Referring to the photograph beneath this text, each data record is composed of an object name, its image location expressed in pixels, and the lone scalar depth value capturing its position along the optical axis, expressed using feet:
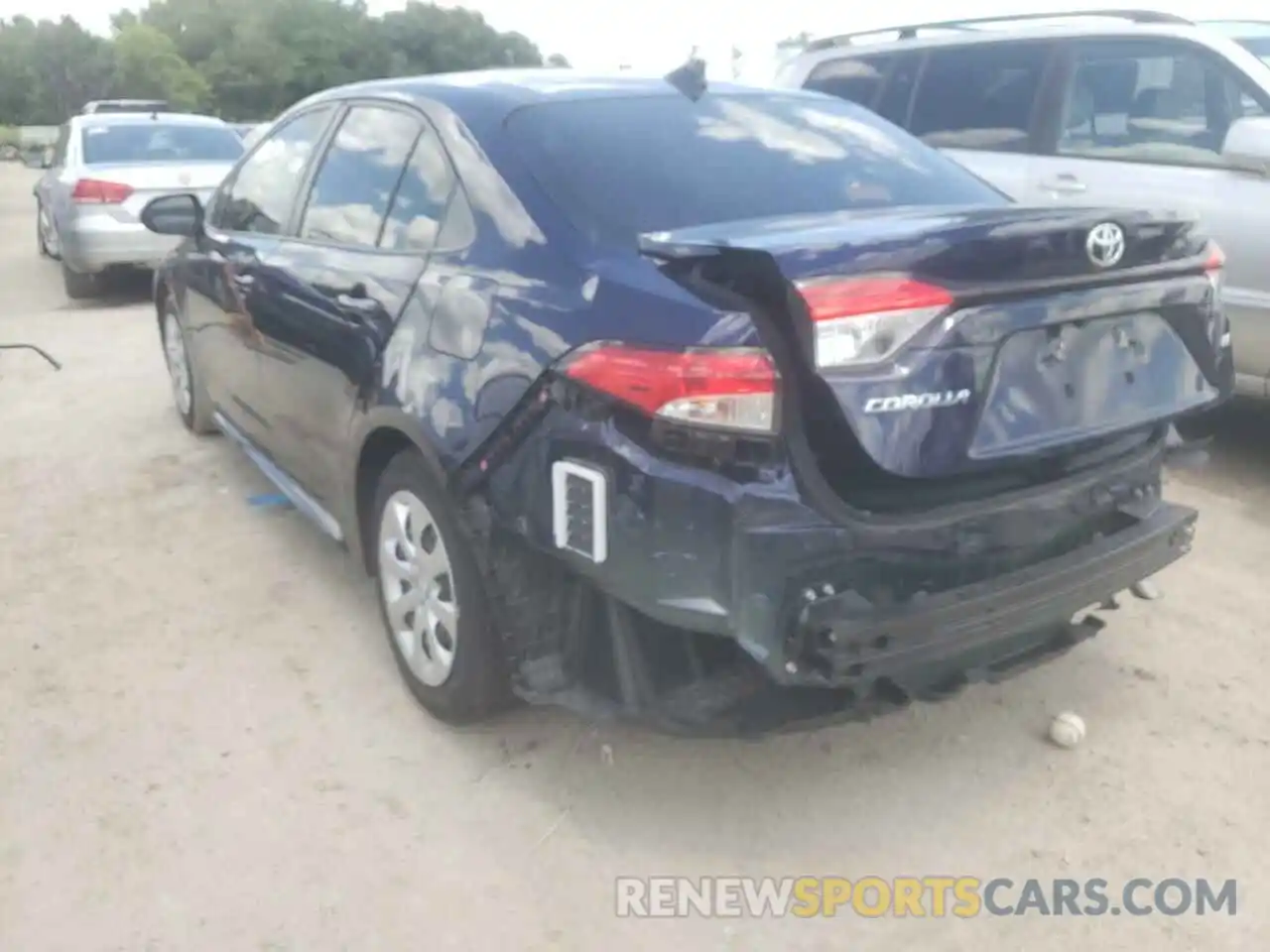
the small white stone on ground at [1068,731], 10.52
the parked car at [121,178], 32.86
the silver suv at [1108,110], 15.99
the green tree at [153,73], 281.13
